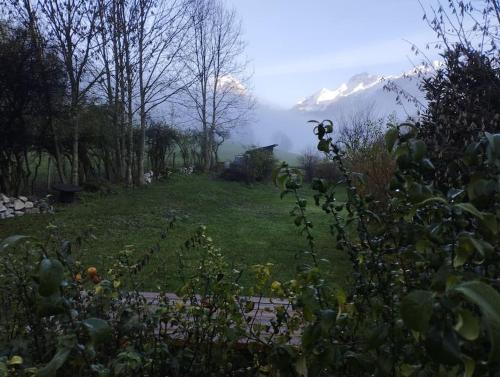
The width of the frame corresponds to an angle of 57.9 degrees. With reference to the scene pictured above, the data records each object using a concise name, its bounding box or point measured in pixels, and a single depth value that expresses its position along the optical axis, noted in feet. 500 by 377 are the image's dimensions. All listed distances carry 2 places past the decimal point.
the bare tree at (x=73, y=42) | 36.88
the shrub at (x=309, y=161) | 68.64
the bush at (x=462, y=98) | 16.90
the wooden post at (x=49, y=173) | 41.81
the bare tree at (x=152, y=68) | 44.37
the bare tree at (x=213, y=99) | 69.05
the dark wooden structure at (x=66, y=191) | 35.70
